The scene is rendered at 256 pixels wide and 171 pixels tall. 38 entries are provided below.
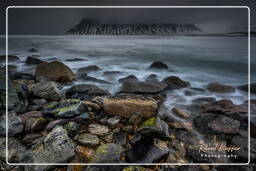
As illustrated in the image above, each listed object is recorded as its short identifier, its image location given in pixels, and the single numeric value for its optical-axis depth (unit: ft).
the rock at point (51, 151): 6.16
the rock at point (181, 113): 10.40
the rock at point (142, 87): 13.68
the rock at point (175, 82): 15.37
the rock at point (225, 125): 8.42
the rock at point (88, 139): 7.26
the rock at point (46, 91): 11.11
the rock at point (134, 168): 6.29
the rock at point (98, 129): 7.92
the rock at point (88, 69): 19.44
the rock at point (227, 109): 9.95
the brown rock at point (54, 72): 15.47
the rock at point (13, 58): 21.54
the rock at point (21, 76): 16.28
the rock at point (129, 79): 17.02
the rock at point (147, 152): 6.68
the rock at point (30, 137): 7.27
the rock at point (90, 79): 16.80
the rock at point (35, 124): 7.77
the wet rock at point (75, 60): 22.18
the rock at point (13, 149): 6.54
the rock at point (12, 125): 7.29
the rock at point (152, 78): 16.95
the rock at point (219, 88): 14.21
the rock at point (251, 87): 13.96
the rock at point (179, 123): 9.17
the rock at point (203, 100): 12.86
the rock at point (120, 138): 7.64
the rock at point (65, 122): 7.67
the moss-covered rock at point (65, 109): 8.34
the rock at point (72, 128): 7.59
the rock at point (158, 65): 20.47
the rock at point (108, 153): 6.53
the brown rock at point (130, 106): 8.70
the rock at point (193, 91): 14.31
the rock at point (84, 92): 12.73
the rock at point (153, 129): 7.39
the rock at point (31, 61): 21.35
